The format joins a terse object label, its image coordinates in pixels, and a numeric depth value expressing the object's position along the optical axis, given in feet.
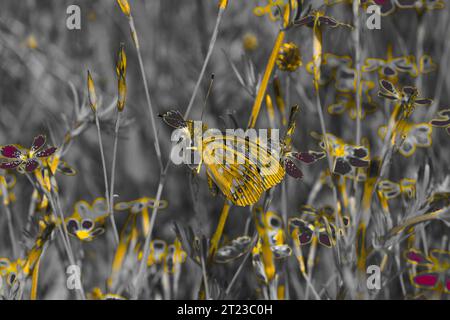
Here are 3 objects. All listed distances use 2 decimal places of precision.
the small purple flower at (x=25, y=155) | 1.18
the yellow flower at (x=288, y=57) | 1.19
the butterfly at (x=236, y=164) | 1.16
